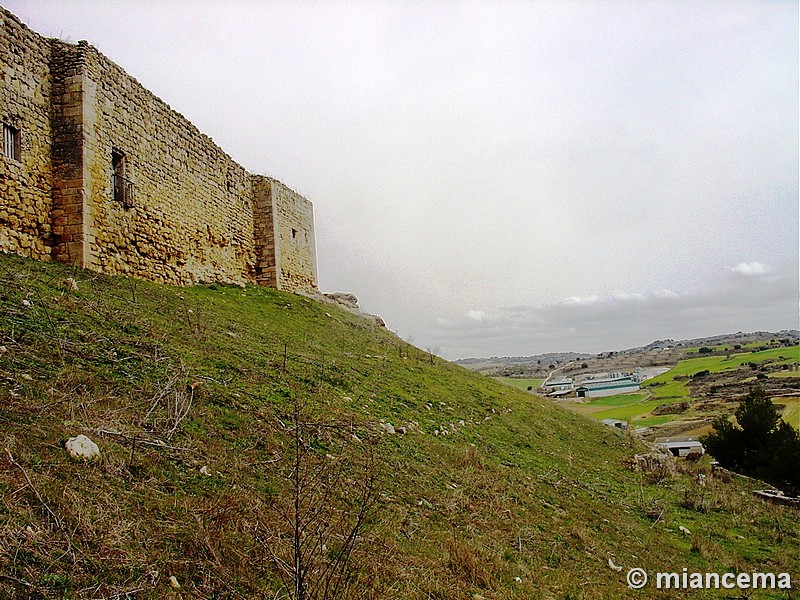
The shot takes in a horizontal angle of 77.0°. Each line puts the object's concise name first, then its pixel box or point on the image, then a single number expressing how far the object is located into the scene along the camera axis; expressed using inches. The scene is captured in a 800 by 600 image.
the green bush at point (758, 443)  752.3
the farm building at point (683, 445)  1123.3
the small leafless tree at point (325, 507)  144.4
